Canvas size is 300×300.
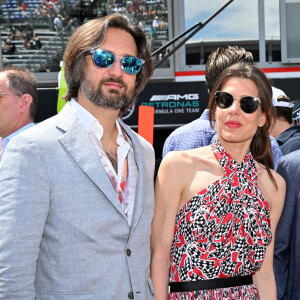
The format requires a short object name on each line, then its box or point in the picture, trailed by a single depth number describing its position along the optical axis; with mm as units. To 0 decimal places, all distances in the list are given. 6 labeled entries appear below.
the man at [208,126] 3229
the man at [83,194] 1956
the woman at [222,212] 2451
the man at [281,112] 4734
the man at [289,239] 2701
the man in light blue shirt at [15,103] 3914
